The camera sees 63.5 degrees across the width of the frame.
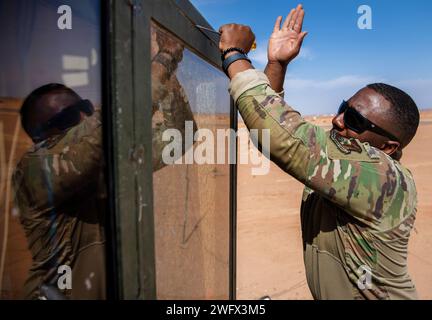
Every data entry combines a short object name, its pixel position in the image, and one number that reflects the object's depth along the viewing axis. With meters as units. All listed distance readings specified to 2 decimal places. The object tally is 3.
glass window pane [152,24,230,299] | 1.29
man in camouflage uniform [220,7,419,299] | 1.36
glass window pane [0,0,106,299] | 1.06
